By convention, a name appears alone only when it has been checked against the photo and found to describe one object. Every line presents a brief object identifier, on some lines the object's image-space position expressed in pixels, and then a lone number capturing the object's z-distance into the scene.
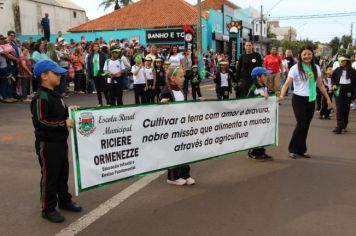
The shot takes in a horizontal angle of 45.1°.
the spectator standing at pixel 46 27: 25.42
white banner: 4.32
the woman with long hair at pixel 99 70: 12.05
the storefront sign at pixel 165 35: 37.69
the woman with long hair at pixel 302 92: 6.87
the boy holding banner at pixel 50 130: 4.13
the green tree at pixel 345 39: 104.14
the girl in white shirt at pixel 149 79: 12.28
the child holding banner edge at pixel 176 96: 5.40
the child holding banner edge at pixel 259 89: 6.68
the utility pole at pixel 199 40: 24.75
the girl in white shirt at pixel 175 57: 15.21
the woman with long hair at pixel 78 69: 16.75
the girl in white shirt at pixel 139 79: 11.97
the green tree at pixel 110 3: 57.38
